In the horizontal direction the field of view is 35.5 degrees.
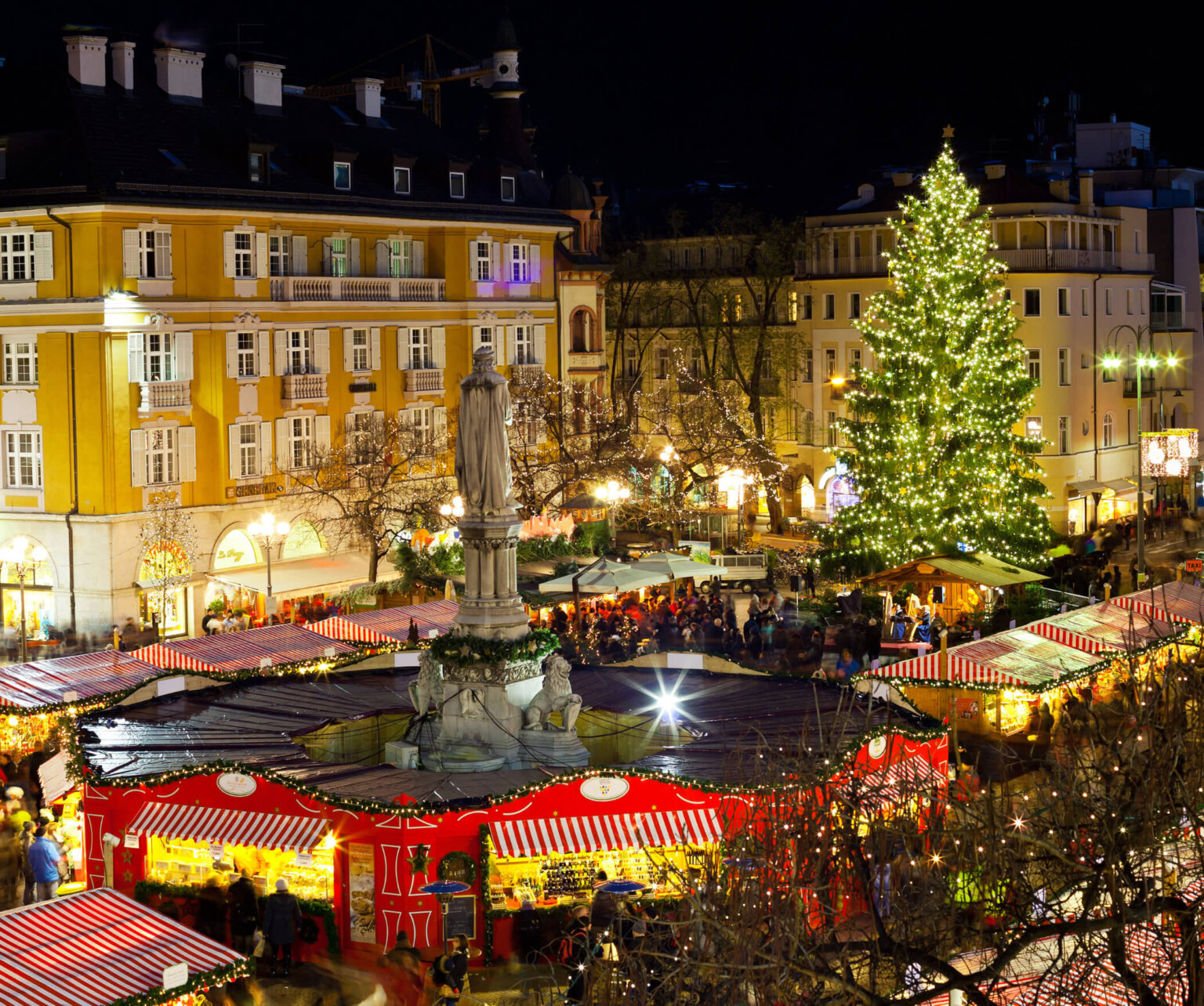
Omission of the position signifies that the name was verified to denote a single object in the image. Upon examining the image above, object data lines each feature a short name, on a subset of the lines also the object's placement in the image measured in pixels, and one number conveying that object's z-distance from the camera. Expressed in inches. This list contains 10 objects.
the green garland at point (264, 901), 971.9
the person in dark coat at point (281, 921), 932.6
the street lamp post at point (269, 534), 1802.4
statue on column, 1091.3
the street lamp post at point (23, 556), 1927.9
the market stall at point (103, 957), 730.8
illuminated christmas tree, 1862.7
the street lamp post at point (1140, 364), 1863.9
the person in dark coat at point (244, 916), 957.2
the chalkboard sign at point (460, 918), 944.3
